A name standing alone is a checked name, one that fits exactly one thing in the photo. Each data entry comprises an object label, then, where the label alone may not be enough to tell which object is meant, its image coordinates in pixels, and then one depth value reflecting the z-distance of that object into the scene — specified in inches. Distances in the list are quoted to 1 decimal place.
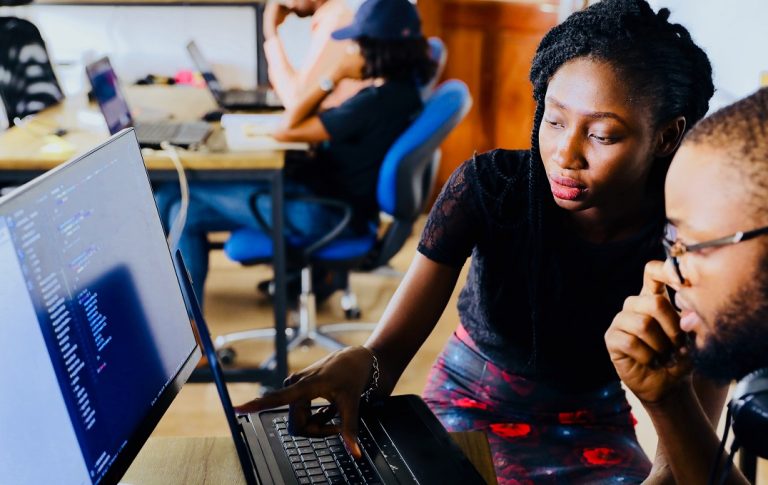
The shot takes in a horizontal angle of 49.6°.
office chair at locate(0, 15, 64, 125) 106.6
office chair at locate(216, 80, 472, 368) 92.4
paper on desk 91.5
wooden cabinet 145.8
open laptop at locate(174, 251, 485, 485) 35.6
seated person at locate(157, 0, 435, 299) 94.0
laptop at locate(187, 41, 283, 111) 114.3
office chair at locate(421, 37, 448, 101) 105.5
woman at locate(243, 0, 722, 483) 42.8
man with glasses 27.1
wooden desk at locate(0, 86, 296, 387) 87.9
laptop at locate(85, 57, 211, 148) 91.9
